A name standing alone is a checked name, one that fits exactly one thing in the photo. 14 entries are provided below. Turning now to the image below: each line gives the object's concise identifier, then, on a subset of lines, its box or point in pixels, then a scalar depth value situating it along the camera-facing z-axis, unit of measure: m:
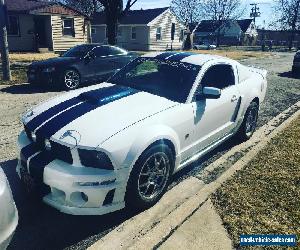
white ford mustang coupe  3.28
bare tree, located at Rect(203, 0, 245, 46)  60.19
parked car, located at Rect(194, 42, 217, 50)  43.69
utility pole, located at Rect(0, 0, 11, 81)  10.28
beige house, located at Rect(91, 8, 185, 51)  36.38
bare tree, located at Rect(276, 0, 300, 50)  57.03
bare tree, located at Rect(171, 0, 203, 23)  61.84
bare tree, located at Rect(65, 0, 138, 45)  17.23
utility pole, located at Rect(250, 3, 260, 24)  83.12
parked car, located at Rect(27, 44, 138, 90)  9.97
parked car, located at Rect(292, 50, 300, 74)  16.35
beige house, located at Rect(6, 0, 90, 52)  22.81
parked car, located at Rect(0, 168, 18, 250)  2.45
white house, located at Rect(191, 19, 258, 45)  70.06
